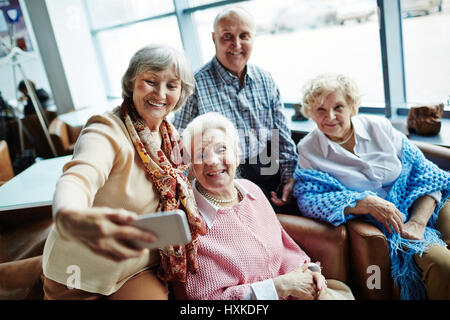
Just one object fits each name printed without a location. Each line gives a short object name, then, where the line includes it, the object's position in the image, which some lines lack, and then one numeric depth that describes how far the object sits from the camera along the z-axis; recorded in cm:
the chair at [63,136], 415
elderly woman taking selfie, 114
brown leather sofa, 146
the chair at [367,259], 152
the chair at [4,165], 289
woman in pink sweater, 131
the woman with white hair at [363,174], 164
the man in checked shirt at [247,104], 216
